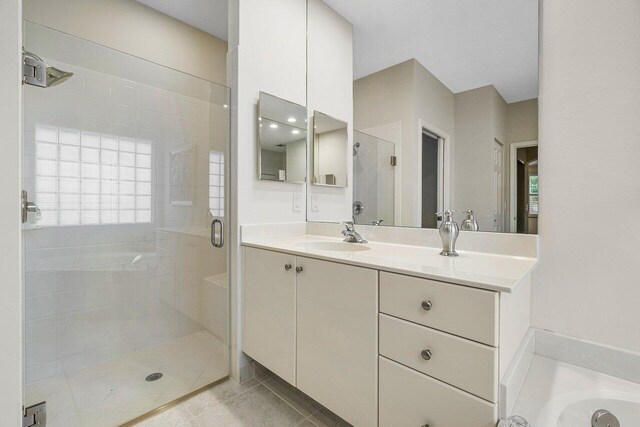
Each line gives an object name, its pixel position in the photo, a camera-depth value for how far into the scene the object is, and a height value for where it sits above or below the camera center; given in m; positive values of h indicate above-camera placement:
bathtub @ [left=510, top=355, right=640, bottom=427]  0.90 -0.63
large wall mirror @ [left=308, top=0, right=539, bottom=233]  1.23 +0.50
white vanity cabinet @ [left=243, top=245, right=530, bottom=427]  0.79 -0.44
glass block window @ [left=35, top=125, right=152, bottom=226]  1.42 +0.19
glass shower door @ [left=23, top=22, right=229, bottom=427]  1.39 -0.13
